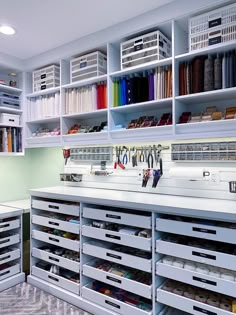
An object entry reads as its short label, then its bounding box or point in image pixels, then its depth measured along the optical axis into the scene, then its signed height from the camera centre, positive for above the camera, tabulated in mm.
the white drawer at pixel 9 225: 2542 -687
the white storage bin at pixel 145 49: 2166 +981
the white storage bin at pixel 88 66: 2533 +965
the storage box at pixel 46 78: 2896 +962
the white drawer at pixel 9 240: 2552 -847
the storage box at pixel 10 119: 2926 +474
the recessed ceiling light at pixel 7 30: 2287 +1208
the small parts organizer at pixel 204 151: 2078 +58
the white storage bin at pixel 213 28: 1836 +993
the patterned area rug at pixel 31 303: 2139 -1304
